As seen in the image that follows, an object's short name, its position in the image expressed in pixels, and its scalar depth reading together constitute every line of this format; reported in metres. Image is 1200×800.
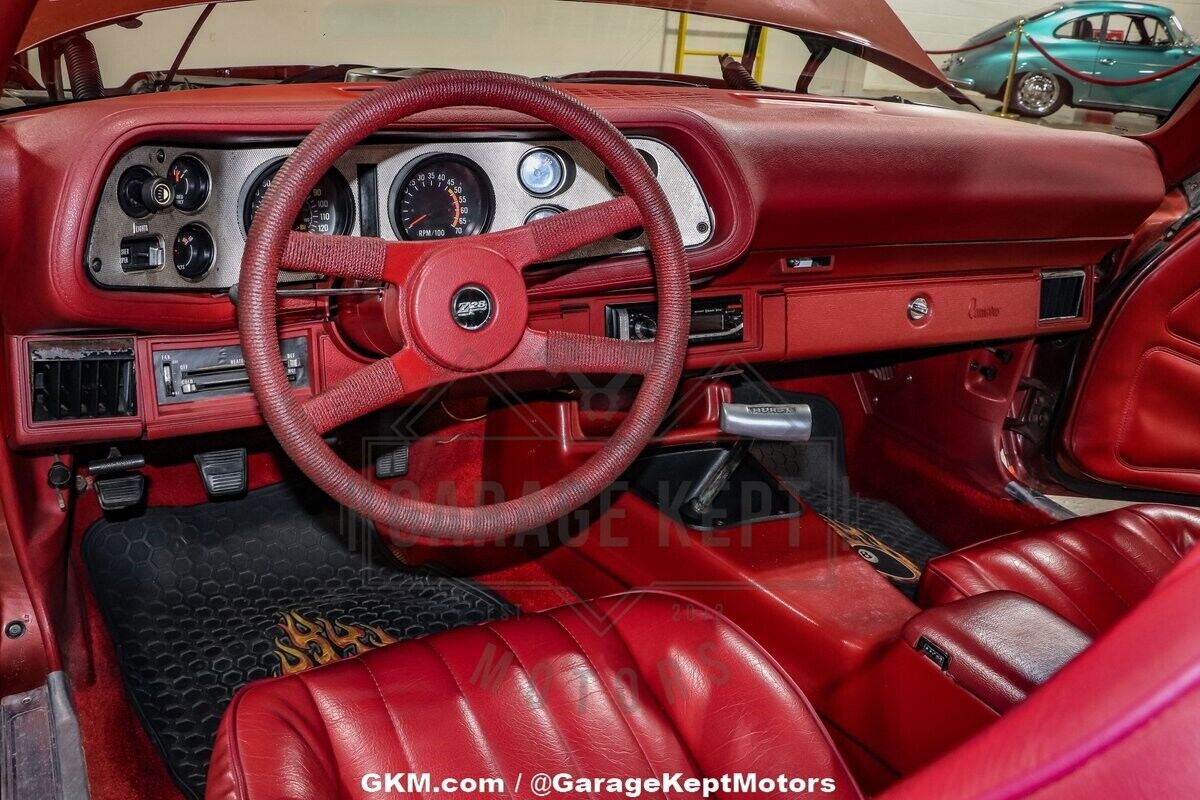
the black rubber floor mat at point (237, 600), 1.95
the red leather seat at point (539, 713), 1.21
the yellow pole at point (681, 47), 2.31
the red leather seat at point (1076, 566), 1.72
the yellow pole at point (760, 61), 2.32
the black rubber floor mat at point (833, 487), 2.53
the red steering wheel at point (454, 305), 1.27
